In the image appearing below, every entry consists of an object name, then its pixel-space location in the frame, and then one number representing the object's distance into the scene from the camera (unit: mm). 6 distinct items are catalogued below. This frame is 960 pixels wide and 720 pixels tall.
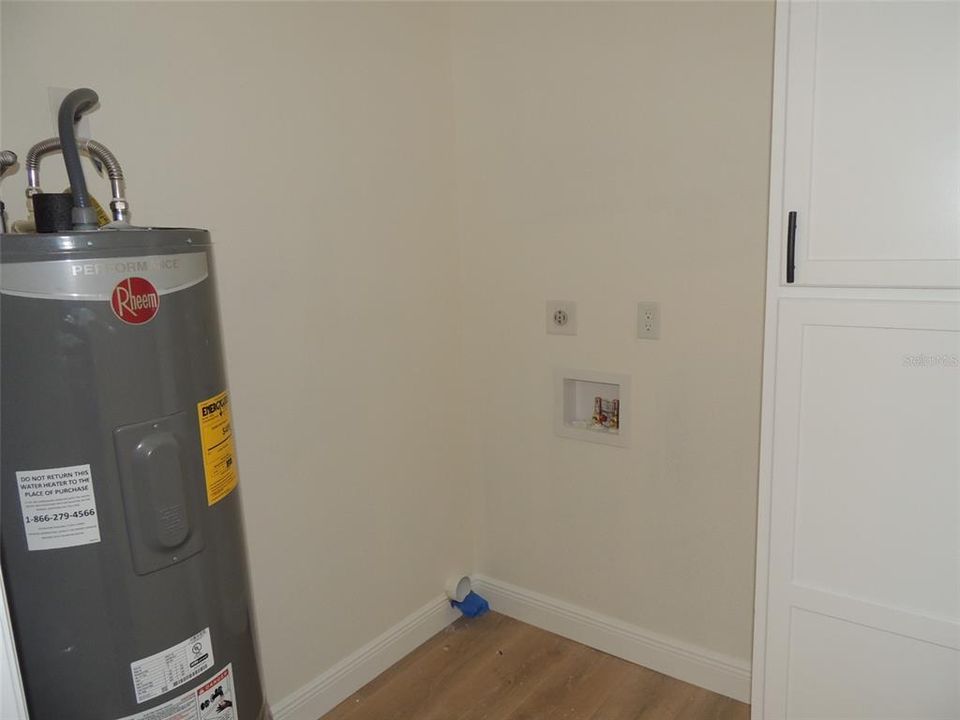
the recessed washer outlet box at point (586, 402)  2260
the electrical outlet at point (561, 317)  2314
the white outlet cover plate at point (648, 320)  2137
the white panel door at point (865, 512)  1417
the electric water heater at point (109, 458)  1013
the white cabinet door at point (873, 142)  1329
